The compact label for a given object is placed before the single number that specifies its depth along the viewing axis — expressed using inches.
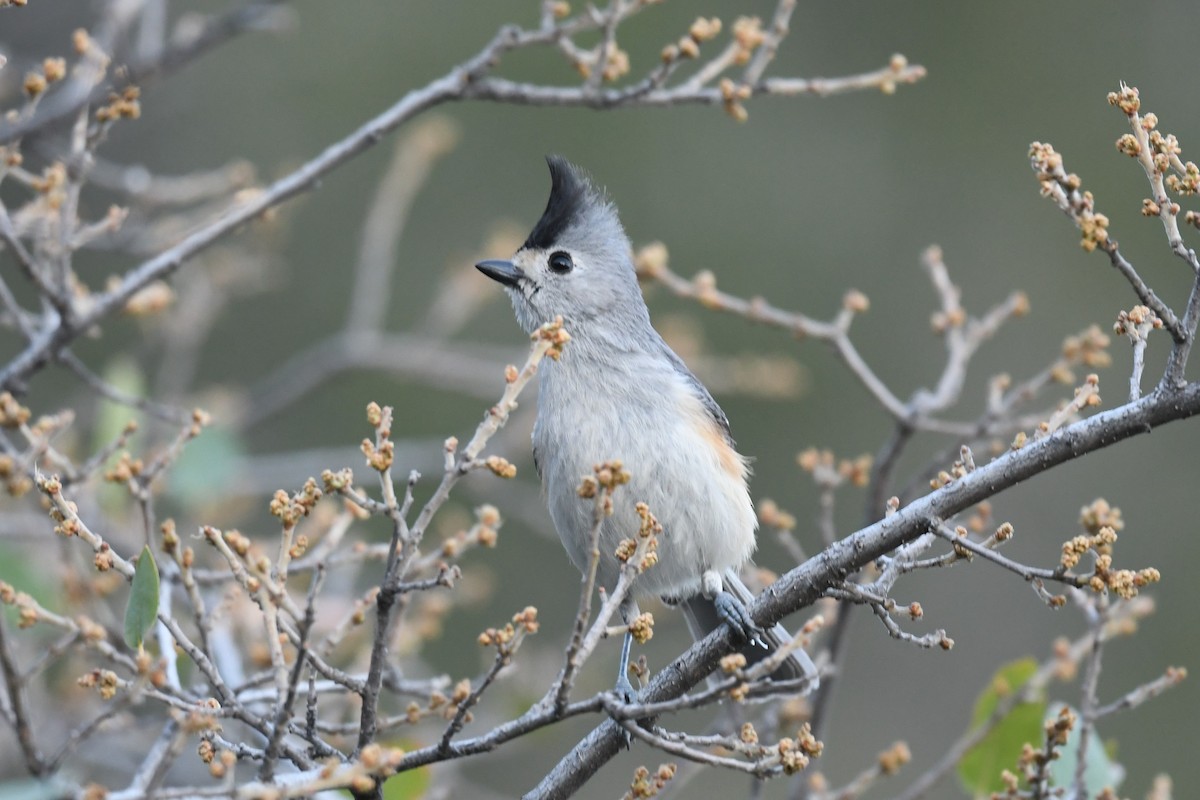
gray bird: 263.6
